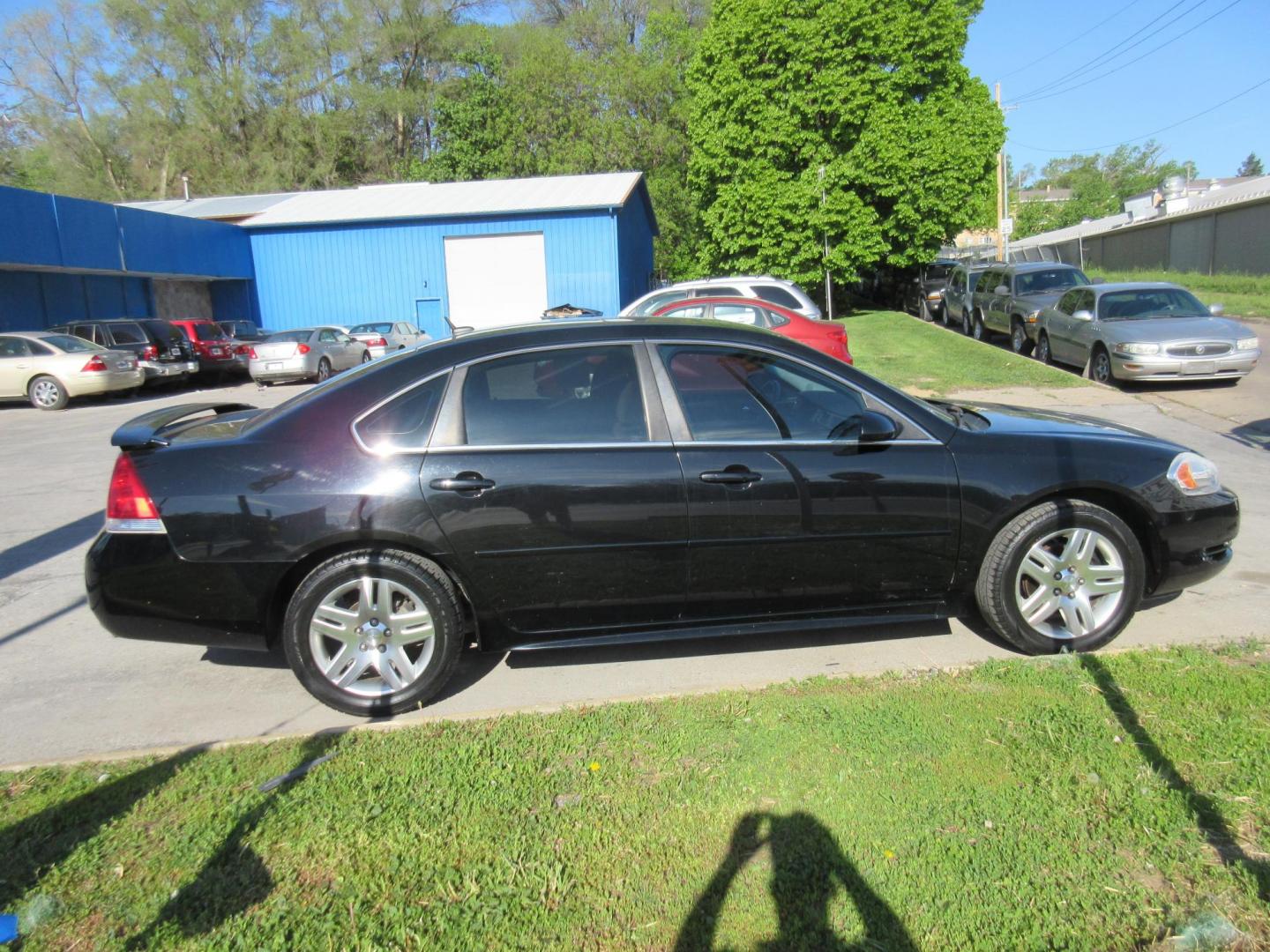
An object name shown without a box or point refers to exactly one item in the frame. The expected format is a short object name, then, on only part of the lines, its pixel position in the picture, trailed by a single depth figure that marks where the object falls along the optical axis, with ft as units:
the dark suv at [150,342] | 64.18
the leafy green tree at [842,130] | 95.50
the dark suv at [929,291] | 94.17
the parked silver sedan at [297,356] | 68.33
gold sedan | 57.36
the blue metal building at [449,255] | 94.11
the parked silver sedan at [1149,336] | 41.93
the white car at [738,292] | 46.62
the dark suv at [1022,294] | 58.23
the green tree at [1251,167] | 357.24
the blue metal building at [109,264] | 68.44
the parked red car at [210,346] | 72.23
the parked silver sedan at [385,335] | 79.25
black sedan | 12.37
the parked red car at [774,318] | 39.70
